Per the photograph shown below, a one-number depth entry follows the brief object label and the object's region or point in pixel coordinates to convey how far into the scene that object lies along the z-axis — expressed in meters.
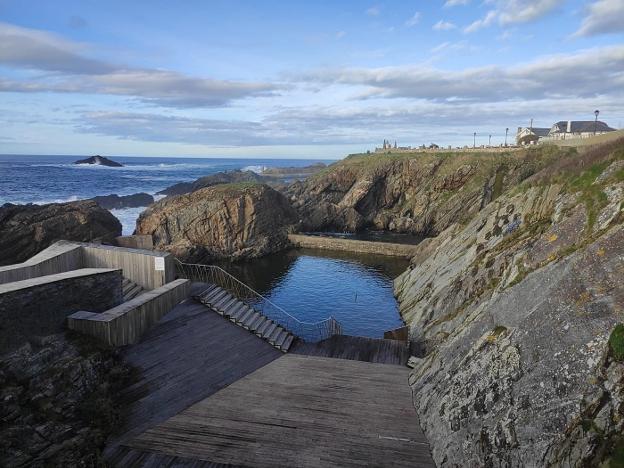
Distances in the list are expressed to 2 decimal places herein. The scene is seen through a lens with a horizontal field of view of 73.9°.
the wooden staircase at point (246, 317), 20.39
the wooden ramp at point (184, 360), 14.00
